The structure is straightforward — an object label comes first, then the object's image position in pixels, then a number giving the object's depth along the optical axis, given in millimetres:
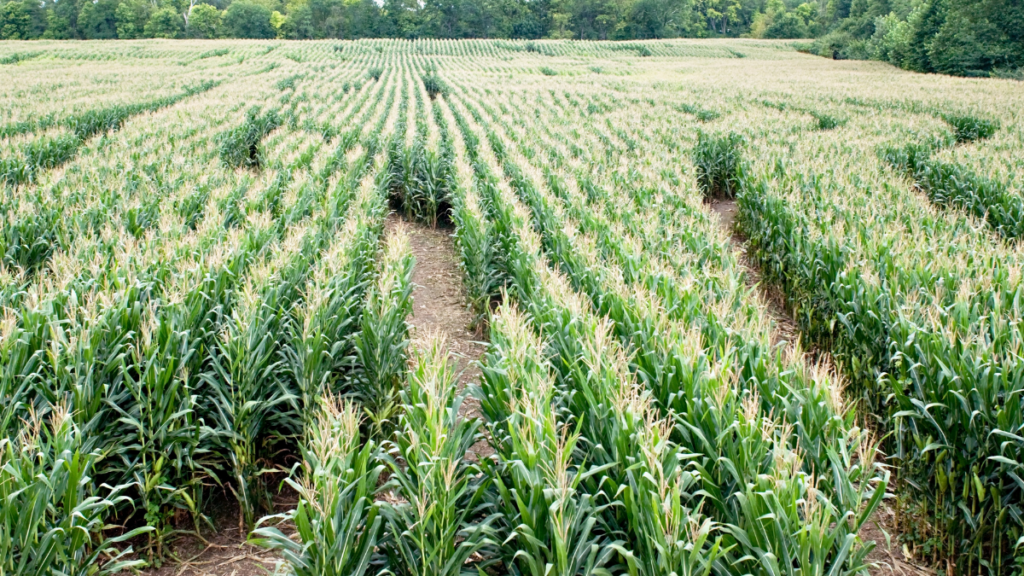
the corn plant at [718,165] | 13703
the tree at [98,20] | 83188
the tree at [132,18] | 82562
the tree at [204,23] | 84962
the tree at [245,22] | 87250
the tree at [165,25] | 82375
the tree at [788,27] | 89250
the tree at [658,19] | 86875
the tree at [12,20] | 78375
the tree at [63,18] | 81875
